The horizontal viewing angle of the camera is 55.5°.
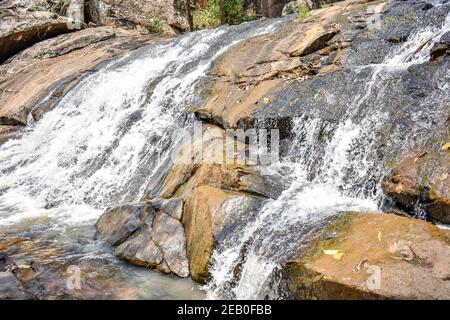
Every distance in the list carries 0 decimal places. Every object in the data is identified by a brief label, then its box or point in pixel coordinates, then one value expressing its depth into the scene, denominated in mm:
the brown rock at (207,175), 6176
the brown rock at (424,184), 5000
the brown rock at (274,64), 8516
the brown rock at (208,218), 5227
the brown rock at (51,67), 13234
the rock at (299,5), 21297
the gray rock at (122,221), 6215
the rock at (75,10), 19984
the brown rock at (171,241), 5426
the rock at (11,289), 4805
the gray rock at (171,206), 6125
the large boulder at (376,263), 3750
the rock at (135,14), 20406
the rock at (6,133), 12053
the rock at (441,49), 7121
